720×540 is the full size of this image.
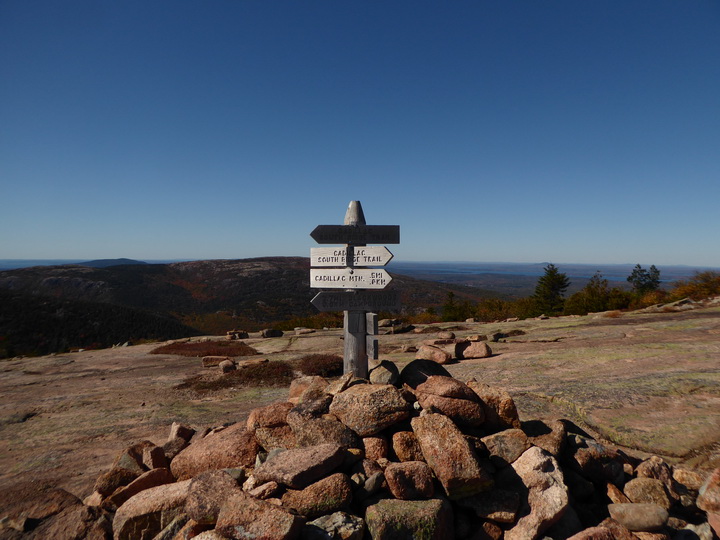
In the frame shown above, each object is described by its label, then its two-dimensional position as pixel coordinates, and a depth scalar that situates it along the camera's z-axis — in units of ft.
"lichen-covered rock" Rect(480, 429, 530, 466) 15.03
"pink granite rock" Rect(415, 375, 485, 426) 16.22
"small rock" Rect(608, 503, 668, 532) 12.93
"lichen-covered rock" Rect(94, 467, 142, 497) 15.93
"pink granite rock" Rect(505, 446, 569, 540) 12.78
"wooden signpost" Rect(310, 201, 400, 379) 21.83
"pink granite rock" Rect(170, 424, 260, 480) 16.26
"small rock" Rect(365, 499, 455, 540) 11.83
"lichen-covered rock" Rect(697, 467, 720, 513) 14.10
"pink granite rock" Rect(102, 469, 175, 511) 15.11
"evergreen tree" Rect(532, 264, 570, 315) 126.21
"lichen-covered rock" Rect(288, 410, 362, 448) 14.98
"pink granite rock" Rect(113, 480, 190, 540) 13.21
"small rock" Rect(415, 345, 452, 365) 38.24
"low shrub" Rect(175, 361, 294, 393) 37.11
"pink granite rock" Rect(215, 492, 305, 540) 10.90
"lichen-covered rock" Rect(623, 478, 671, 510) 14.42
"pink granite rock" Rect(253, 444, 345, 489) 12.82
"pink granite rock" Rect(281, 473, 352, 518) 12.16
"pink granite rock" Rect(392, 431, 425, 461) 14.84
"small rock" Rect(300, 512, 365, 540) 11.27
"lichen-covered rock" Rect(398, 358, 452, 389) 19.35
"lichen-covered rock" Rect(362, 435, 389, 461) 14.87
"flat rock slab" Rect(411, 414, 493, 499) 13.15
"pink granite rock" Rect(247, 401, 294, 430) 17.22
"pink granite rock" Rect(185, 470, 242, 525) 12.25
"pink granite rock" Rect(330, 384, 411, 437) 15.58
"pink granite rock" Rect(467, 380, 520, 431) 17.04
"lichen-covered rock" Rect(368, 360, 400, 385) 19.64
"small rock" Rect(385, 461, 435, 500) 12.95
